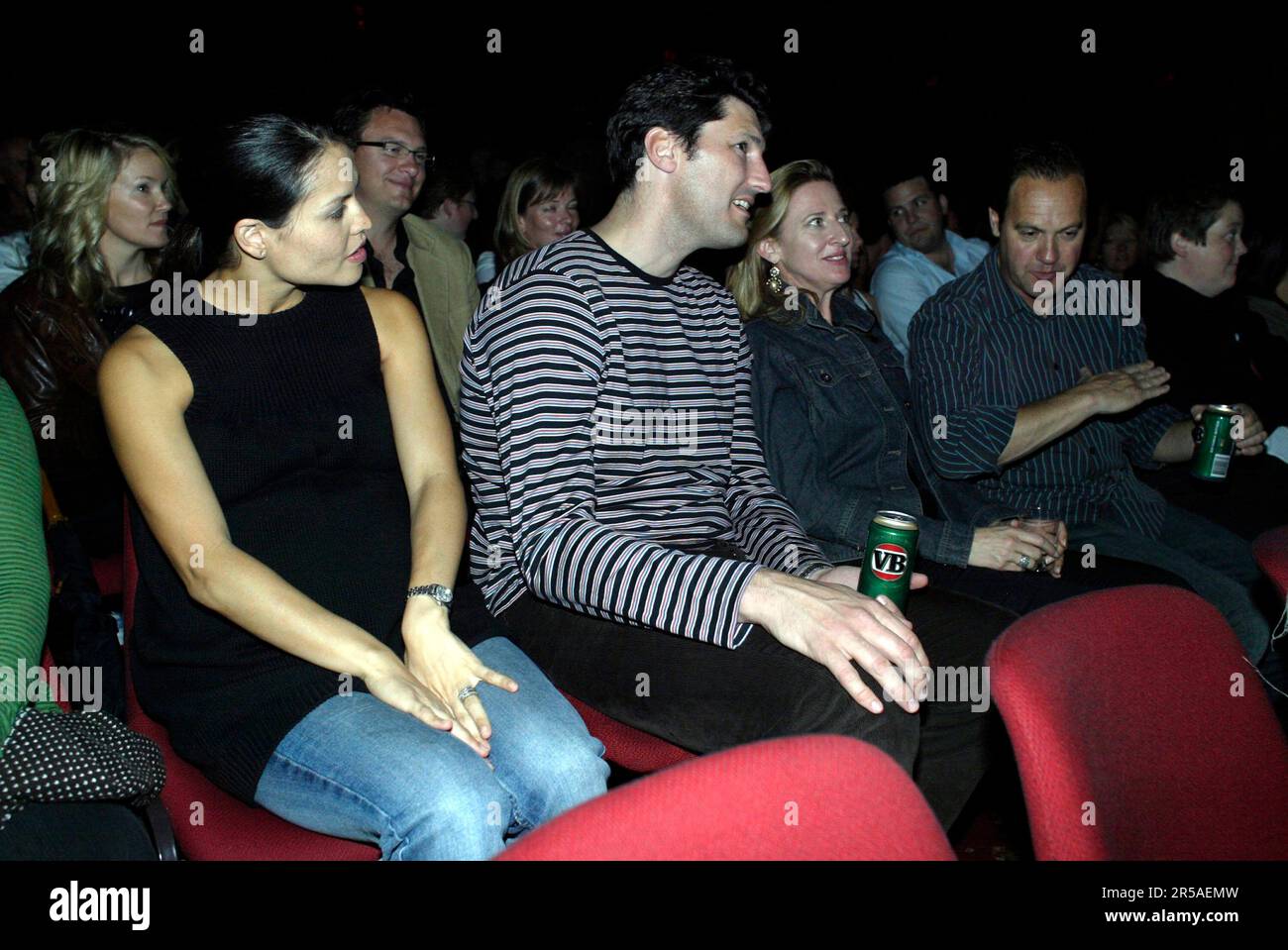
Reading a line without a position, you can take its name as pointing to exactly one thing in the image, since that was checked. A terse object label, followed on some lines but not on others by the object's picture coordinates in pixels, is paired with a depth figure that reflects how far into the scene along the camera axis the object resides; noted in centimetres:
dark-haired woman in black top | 138
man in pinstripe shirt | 232
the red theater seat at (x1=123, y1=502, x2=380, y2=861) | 142
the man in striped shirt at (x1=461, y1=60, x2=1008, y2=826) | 142
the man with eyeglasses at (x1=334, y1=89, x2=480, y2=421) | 316
